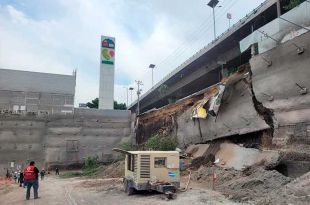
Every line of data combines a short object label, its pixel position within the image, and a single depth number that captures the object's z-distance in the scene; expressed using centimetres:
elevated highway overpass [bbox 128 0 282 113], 3400
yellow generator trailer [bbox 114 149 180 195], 1769
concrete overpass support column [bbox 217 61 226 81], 4059
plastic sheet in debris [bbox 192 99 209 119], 3148
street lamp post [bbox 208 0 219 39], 5231
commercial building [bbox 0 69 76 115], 6844
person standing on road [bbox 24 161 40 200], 1773
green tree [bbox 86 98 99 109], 10406
